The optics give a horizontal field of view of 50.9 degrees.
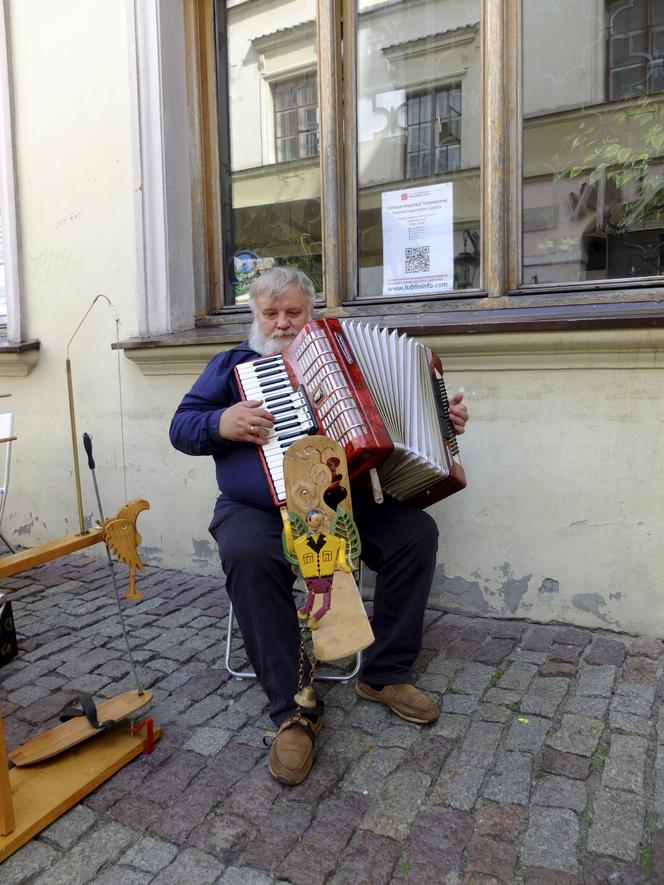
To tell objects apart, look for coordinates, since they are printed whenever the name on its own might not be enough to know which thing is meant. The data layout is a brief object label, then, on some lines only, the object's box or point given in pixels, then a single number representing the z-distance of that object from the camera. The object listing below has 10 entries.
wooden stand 1.77
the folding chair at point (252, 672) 2.54
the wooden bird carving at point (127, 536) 2.02
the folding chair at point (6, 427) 3.49
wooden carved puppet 1.95
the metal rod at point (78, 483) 1.95
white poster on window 3.42
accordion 2.08
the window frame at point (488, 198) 3.03
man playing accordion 2.16
